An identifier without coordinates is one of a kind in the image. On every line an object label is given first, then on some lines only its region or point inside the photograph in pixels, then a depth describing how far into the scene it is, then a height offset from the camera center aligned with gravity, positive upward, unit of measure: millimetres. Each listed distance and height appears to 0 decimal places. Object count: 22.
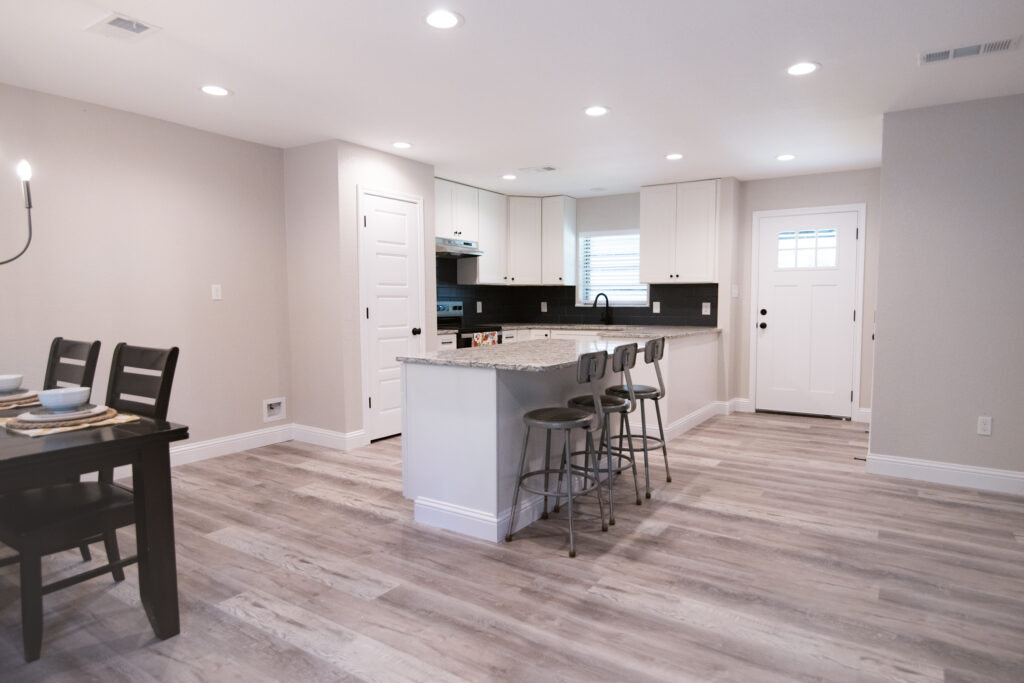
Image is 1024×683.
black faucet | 6641 -147
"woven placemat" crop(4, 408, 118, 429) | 1874 -386
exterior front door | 5531 -93
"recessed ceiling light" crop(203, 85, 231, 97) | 3301 +1234
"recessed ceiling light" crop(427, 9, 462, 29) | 2430 +1215
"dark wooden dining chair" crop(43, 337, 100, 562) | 2531 -272
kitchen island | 2779 -617
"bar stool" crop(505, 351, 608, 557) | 2656 -541
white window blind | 6613 +410
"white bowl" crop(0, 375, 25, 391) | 2465 -325
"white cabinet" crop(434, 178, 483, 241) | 5676 +947
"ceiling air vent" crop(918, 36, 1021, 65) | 2709 +1209
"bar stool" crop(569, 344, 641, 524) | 3014 -538
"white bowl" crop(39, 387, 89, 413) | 2002 -323
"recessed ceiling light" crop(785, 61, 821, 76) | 2973 +1218
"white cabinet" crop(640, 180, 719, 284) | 5766 +719
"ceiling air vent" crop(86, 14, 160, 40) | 2504 +1227
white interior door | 4605 +59
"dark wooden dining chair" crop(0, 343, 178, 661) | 1863 -701
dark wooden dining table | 1631 -487
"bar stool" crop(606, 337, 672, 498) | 3512 -526
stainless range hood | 5566 +561
